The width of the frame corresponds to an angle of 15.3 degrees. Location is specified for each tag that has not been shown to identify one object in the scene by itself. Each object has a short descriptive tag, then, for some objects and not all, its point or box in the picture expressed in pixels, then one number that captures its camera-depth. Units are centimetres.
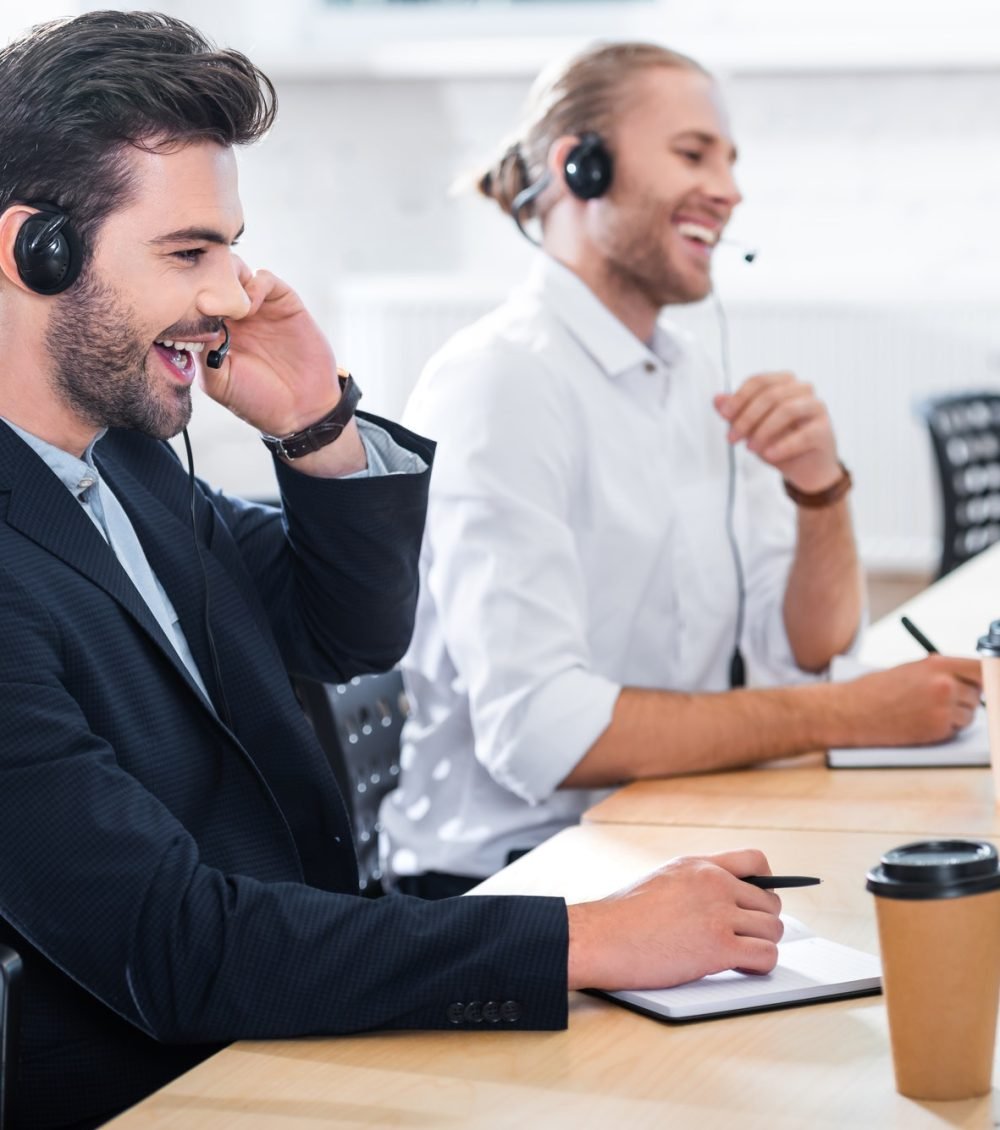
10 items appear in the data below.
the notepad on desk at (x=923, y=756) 346
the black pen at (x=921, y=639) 358
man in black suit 280
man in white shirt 353
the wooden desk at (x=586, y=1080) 261
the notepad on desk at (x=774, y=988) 277
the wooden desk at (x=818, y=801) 324
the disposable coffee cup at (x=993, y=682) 319
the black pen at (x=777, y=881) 289
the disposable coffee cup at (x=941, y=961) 258
